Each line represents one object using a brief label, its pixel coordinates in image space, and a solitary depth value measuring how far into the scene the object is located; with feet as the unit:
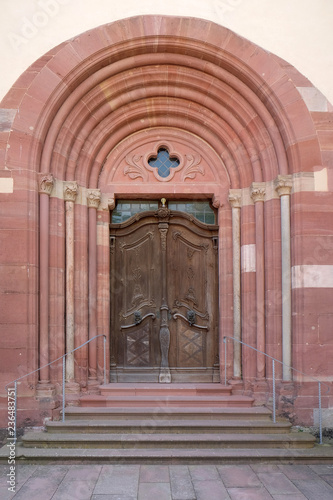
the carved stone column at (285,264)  22.81
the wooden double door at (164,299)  26.09
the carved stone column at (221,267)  25.40
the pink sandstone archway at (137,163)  22.35
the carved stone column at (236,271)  24.86
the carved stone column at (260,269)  23.76
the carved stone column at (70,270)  23.70
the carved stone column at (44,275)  22.39
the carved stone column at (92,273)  24.64
